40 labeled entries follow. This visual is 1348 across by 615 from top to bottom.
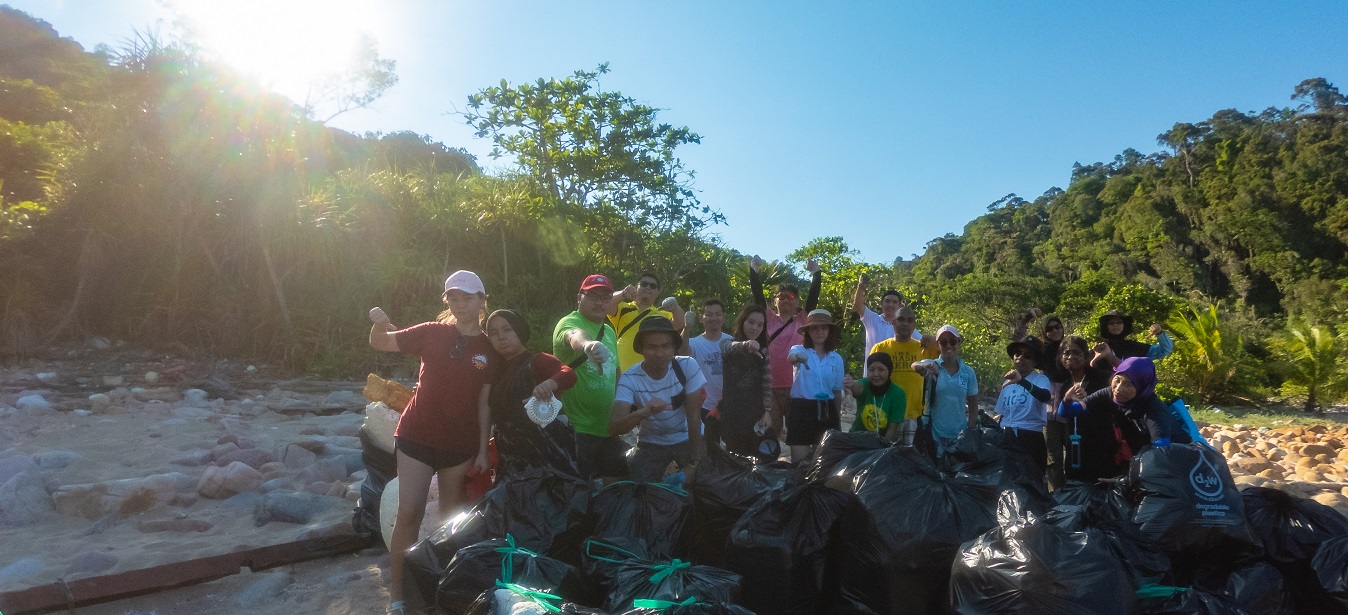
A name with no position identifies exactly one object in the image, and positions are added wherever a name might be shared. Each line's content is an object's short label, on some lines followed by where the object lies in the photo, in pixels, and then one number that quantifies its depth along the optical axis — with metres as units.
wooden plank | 3.13
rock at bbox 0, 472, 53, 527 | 4.30
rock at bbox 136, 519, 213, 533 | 4.23
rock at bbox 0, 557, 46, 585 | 3.49
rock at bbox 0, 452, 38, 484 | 4.86
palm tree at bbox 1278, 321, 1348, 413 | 14.23
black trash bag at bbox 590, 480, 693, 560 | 2.94
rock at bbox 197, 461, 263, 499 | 4.75
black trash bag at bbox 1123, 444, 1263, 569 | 2.73
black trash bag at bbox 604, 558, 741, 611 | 2.23
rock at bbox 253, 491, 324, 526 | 4.37
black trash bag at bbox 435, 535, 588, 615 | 2.44
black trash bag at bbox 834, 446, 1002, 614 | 2.63
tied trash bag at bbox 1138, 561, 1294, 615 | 2.36
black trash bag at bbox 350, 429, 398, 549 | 3.89
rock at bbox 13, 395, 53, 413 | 7.15
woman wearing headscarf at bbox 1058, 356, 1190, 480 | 3.46
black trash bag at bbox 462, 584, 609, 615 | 2.10
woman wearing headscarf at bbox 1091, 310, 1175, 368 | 5.03
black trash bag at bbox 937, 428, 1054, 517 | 3.27
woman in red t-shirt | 3.06
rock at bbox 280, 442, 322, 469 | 5.43
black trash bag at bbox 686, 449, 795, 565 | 3.20
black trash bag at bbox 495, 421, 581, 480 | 3.20
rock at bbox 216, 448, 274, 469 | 5.34
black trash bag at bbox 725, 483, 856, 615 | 2.78
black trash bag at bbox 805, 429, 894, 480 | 3.39
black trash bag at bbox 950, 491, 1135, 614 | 2.15
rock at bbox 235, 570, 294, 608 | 3.36
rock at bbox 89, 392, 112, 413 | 7.16
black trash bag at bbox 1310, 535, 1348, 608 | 2.69
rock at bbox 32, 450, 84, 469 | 5.10
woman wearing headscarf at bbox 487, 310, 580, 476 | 3.20
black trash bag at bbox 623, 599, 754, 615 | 2.00
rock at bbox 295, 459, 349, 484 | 5.11
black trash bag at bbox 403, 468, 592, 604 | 2.76
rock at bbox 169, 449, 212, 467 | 5.45
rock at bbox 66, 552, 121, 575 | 3.56
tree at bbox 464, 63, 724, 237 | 12.68
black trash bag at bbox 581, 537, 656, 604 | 2.56
